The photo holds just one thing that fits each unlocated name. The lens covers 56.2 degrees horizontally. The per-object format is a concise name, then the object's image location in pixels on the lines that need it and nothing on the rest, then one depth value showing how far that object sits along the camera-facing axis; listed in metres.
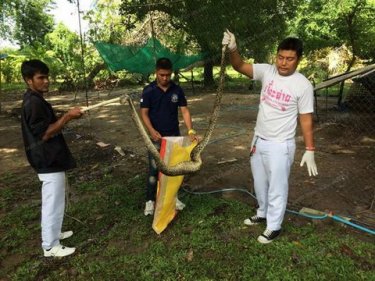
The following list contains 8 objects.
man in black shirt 2.88
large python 3.24
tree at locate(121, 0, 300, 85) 11.61
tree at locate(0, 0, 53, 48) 34.12
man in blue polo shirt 3.61
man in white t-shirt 2.91
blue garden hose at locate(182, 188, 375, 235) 3.32
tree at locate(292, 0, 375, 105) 12.34
